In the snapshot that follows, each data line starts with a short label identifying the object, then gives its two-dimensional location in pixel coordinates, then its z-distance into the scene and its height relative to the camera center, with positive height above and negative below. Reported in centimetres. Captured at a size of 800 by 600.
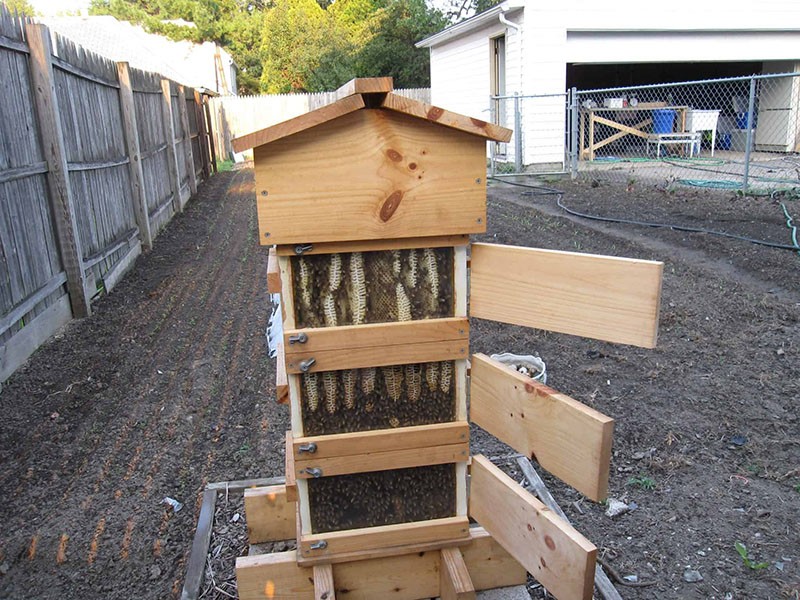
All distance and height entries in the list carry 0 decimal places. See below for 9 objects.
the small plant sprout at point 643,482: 325 -171
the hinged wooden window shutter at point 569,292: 167 -45
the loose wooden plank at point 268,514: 271 -148
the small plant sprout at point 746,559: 267 -172
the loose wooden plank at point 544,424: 160 -77
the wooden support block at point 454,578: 208 -137
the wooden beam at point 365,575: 223 -143
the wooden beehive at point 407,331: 174 -57
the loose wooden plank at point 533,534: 159 -104
